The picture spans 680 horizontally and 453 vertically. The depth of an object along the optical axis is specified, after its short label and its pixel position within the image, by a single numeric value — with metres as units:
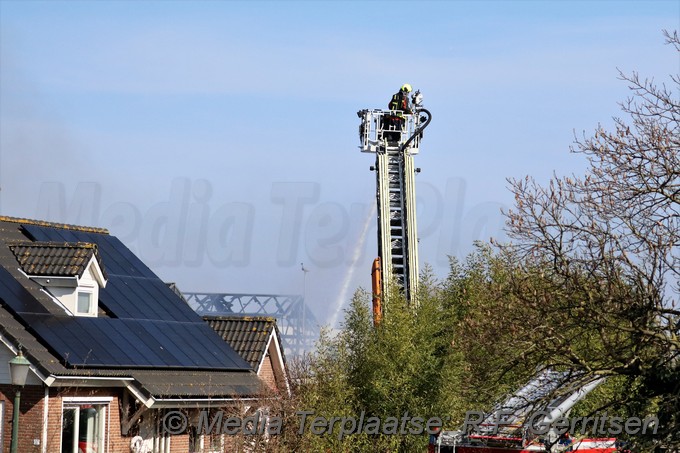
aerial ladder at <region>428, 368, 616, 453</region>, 20.58
